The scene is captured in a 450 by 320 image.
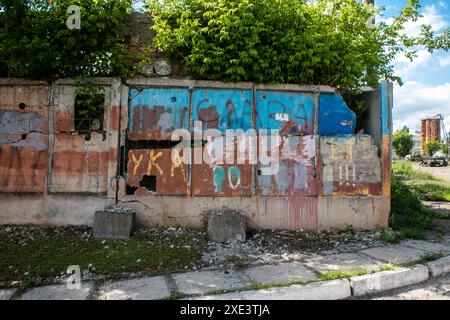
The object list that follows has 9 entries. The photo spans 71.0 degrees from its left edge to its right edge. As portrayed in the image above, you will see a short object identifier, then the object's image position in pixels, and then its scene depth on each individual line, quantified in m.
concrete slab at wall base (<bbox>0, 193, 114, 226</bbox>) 5.54
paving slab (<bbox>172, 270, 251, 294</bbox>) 3.60
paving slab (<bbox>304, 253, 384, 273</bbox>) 4.17
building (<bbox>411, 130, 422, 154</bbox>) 82.10
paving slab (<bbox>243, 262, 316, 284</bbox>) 3.85
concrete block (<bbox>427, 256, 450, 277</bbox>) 4.23
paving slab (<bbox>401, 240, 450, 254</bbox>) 4.93
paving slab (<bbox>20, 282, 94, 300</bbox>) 3.42
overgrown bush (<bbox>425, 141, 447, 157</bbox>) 45.25
